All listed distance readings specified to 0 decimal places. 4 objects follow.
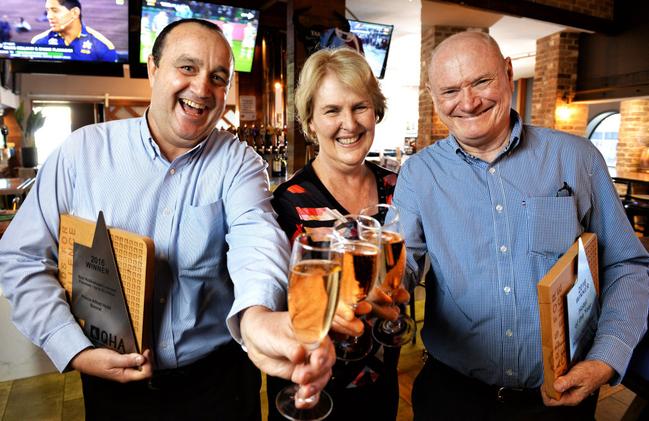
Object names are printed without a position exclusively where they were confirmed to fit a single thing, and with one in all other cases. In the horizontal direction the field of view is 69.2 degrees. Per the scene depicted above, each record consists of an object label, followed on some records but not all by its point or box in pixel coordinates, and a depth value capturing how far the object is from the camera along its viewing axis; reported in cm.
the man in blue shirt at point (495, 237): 129
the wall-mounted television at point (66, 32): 419
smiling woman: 153
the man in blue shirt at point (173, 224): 124
